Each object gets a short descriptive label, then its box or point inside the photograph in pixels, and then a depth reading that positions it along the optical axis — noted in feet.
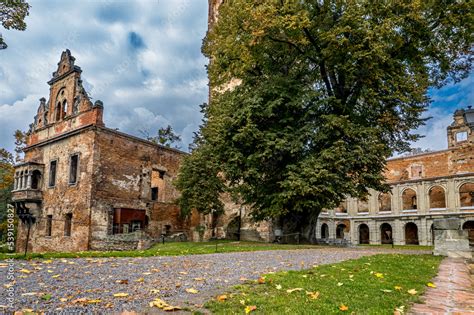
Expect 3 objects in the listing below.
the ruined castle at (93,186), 75.85
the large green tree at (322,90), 49.26
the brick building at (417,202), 122.83
